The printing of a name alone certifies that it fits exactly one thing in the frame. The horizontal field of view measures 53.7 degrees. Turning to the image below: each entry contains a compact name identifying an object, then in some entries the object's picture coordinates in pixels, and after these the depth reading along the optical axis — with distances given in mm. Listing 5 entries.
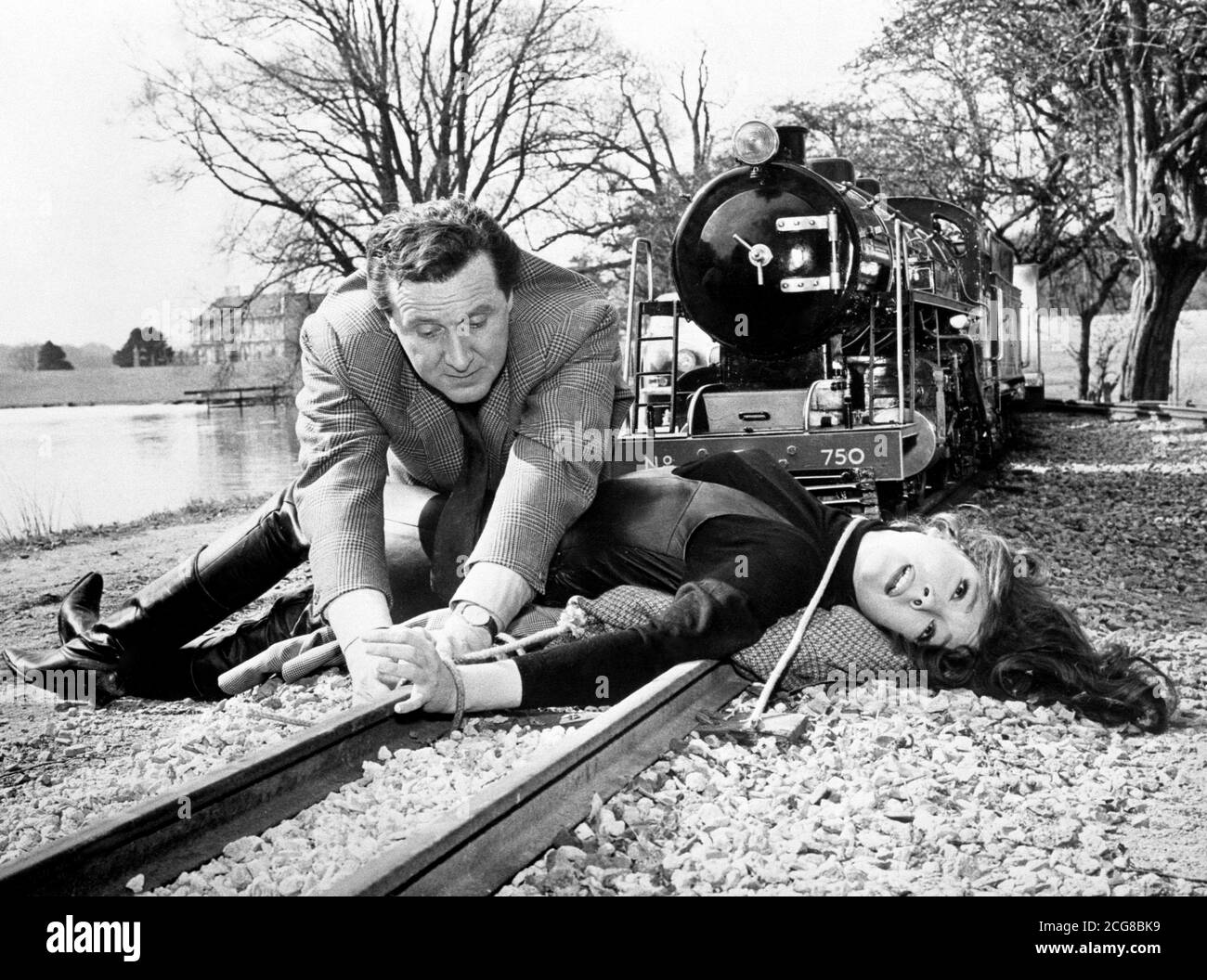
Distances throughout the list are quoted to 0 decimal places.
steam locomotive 5699
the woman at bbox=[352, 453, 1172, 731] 2656
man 2715
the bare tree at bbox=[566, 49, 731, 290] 7559
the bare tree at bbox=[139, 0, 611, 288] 7469
